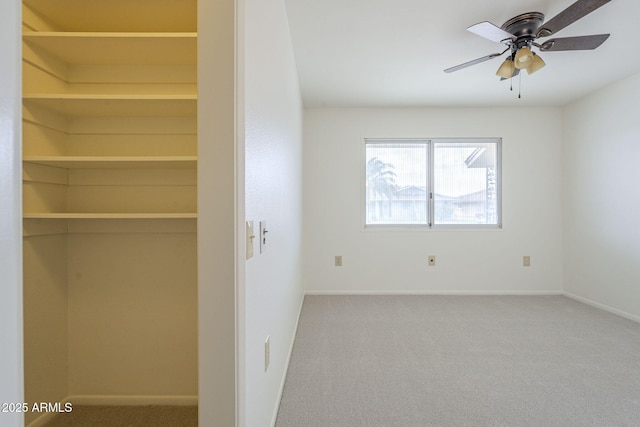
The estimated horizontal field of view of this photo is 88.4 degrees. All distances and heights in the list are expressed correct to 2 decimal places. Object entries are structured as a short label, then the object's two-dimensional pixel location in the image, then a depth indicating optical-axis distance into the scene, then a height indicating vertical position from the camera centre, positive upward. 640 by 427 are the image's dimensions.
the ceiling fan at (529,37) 1.99 +1.13
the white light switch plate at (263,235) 1.30 -0.08
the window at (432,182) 4.24 +0.40
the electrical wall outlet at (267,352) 1.42 -0.61
